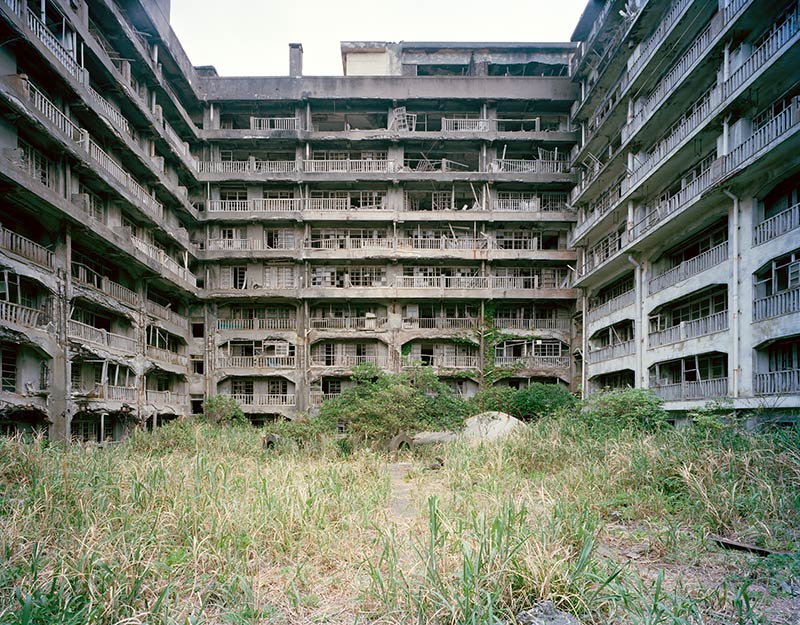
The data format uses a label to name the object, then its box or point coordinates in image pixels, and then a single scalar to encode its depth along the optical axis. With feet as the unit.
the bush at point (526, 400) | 85.10
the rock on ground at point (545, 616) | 14.62
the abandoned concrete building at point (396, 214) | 53.93
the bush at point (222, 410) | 89.61
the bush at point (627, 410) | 54.95
